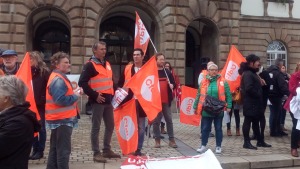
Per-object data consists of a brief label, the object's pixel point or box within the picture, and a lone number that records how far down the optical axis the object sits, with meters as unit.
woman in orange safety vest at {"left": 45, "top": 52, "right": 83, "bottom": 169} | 4.16
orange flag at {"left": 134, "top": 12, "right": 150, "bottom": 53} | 6.69
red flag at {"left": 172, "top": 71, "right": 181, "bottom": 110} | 8.55
